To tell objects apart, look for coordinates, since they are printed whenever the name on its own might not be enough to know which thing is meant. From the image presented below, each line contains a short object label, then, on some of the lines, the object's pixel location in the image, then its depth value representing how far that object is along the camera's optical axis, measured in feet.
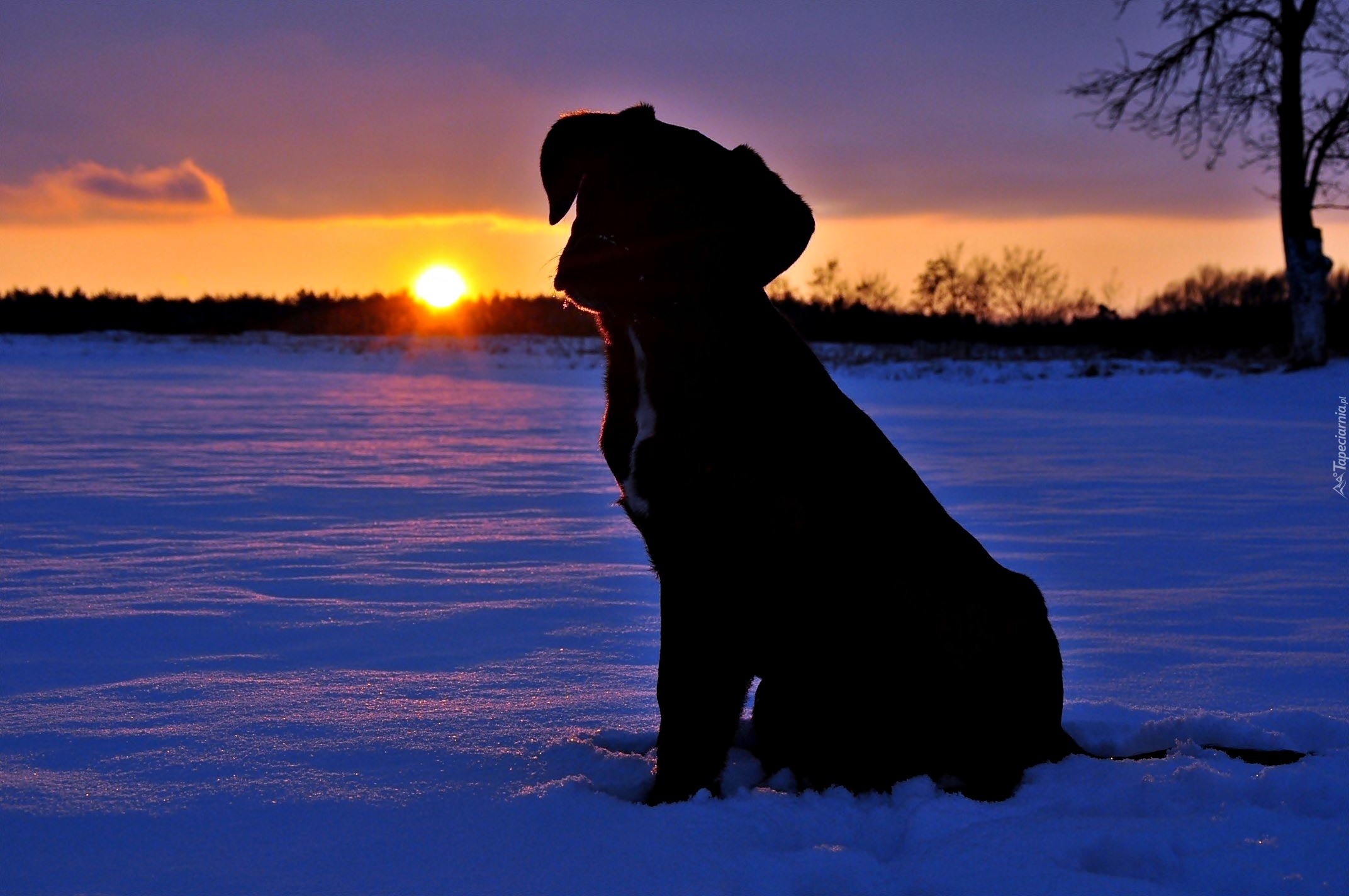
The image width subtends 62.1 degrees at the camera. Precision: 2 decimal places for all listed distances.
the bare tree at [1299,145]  64.13
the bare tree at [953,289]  137.69
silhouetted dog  7.74
